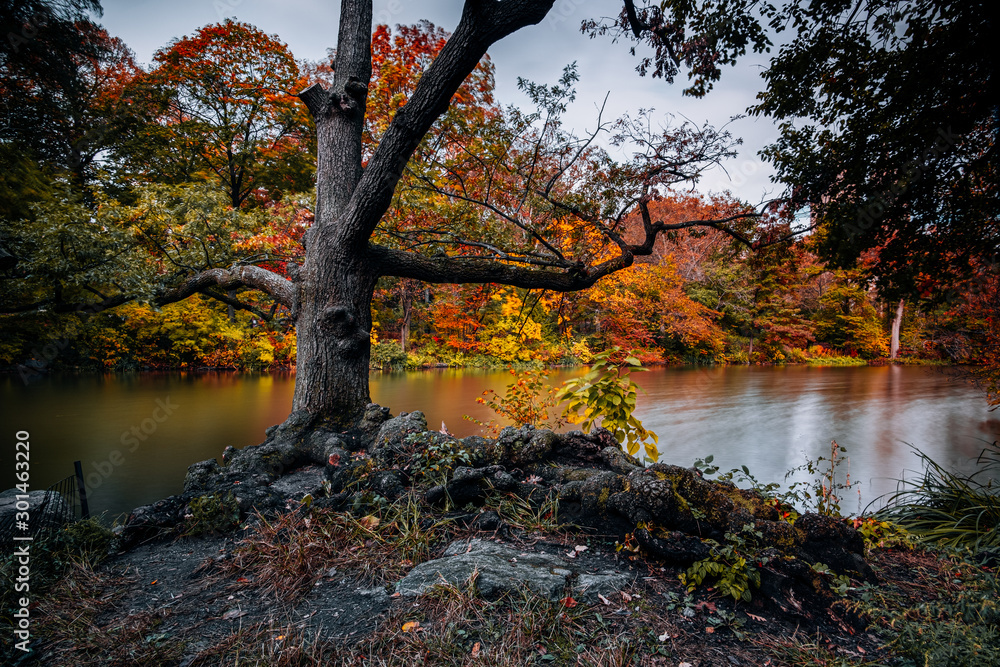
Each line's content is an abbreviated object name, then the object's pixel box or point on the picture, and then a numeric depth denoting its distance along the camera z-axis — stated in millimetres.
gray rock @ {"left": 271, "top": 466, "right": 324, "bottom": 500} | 2850
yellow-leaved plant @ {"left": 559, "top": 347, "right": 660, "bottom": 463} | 2922
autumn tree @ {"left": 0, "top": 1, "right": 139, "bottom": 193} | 4113
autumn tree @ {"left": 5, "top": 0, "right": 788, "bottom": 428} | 3473
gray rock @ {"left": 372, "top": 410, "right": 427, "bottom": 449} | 3070
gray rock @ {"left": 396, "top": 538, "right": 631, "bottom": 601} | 1676
